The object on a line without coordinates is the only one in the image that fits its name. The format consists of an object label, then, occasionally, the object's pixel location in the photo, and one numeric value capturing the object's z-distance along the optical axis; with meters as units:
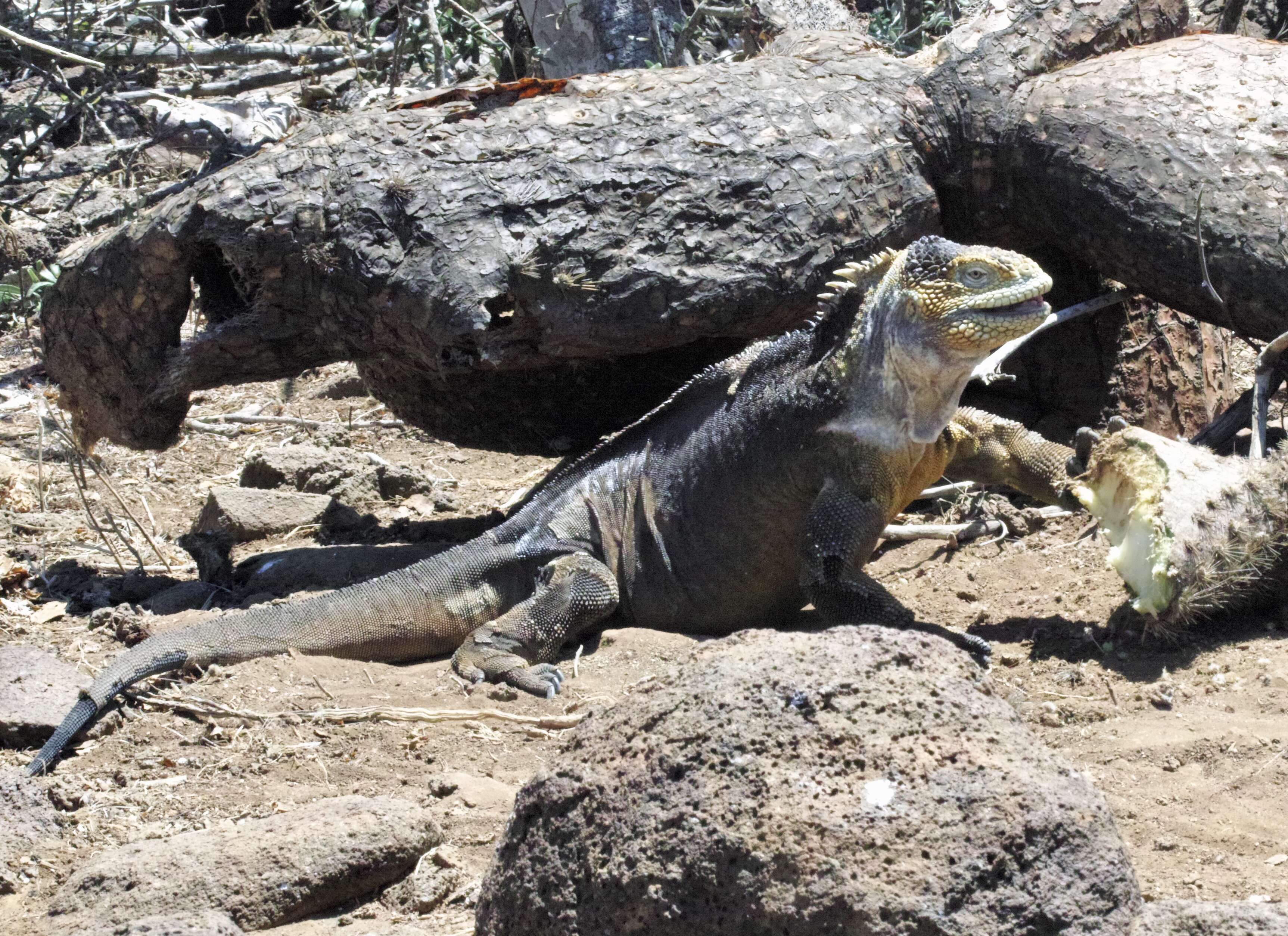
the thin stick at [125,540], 12.92
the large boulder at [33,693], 9.27
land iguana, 9.58
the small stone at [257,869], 6.43
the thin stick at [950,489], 12.48
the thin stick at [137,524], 12.34
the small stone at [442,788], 8.12
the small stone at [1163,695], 8.34
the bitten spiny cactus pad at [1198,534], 8.84
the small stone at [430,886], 6.74
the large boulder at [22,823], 7.57
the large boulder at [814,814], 4.59
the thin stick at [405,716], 9.43
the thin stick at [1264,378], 10.33
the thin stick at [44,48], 15.90
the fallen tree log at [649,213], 11.49
